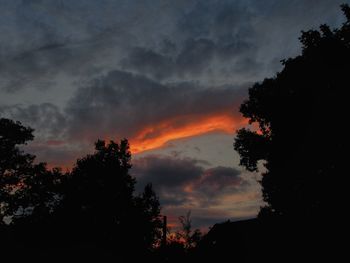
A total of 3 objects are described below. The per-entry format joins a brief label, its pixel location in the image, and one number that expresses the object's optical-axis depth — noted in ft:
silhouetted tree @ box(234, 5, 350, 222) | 112.57
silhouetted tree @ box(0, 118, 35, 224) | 165.37
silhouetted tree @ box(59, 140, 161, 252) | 225.76
